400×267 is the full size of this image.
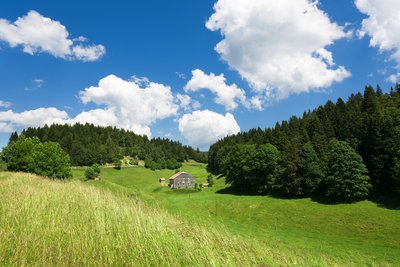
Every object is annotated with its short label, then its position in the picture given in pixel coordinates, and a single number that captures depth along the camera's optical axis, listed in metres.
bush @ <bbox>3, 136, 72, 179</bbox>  57.44
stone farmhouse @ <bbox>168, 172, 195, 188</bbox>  116.12
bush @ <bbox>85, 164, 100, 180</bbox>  109.19
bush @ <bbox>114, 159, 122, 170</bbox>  143.88
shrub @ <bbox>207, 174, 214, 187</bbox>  103.81
